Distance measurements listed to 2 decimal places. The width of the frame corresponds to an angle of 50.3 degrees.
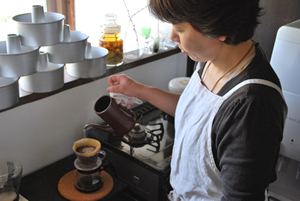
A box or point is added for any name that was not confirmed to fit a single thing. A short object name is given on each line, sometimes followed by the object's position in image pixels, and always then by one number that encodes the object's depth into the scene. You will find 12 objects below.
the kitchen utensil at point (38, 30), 1.09
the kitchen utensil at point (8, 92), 1.07
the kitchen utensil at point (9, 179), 1.12
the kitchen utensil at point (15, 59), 1.05
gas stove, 1.30
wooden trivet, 1.25
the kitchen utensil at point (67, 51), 1.22
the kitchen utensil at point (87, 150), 1.25
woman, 0.73
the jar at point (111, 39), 1.50
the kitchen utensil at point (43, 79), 1.20
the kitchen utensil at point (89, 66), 1.37
